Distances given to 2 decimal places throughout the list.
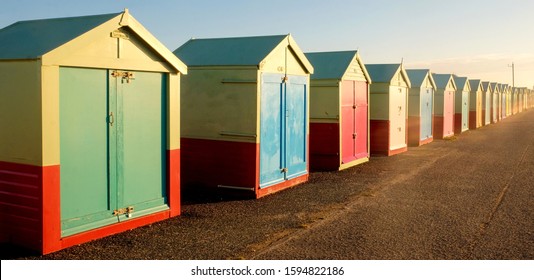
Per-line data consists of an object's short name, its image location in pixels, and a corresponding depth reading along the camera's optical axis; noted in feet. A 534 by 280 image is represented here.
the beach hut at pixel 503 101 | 160.86
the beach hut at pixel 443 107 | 92.84
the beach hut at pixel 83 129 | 23.09
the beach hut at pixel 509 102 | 181.16
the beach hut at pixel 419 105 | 79.46
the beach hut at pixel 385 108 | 65.77
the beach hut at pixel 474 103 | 117.80
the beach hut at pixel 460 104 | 105.50
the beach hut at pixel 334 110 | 52.85
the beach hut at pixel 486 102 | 130.11
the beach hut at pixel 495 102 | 143.95
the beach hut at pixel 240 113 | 37.52
